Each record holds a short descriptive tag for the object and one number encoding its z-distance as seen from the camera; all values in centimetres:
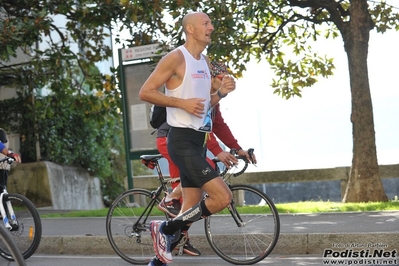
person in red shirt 1345
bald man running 1241
